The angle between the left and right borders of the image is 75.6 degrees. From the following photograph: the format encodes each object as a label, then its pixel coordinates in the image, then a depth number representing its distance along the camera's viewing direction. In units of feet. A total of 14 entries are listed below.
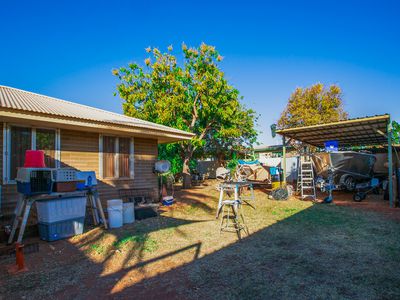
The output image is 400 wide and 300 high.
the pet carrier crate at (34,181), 19.02
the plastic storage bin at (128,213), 26.32
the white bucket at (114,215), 24.47
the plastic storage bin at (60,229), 20.27
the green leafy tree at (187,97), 61.31
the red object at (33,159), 20.72
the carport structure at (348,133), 37.50
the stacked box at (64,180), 20.72
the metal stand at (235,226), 22.07
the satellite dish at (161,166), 37.73
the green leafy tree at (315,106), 94.70
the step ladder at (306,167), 43.37
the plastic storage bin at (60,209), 20.24
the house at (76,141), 24.79
